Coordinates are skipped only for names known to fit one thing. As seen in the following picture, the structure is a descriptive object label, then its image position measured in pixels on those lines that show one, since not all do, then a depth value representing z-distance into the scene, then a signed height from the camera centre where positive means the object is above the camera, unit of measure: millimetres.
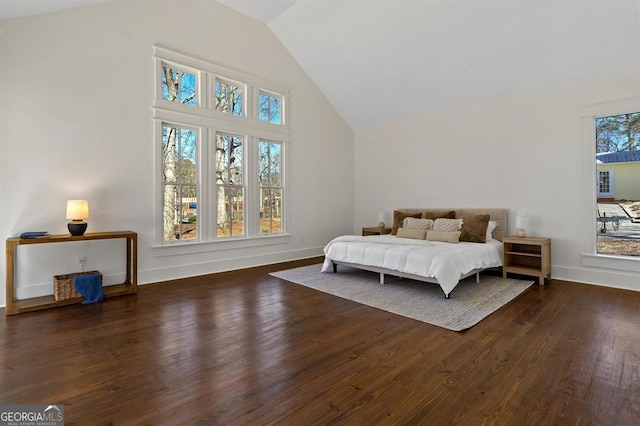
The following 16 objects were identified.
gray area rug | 3145 -1035
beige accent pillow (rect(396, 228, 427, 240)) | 5008 -386
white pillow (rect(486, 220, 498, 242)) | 4977 -285
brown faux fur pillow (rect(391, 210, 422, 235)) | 5887 -152
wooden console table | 3201 -740
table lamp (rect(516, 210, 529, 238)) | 4660 -206
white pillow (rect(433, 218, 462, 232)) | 4980 -244
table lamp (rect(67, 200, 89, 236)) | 3568 -29
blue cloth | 3543 -862
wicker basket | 3482 -860
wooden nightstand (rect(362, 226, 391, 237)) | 6379 -428
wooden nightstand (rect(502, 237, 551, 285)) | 4352 -700
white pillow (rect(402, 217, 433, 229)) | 5281 -227
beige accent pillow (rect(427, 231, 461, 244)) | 4719 -409
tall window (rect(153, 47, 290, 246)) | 4703 +991
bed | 3754 -516
